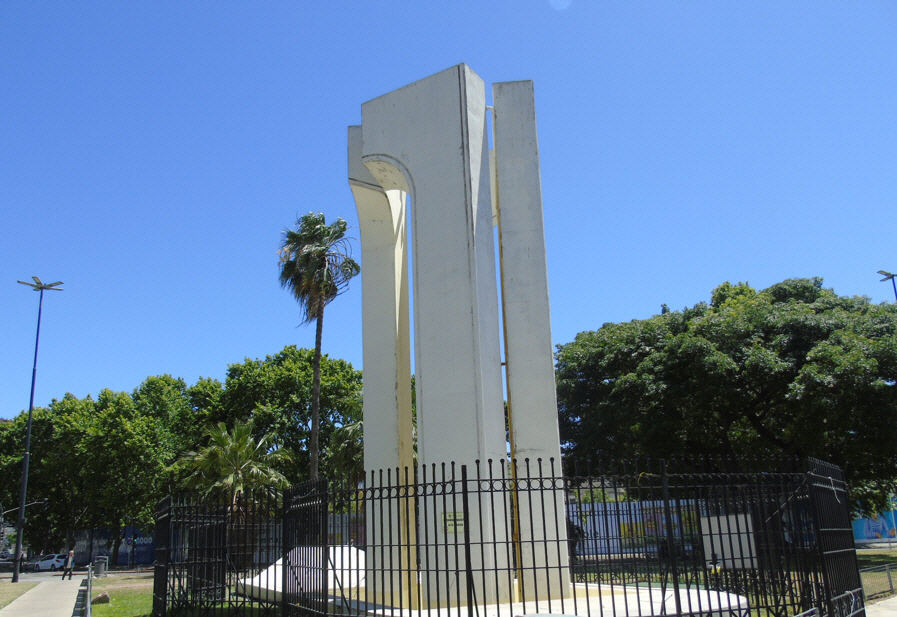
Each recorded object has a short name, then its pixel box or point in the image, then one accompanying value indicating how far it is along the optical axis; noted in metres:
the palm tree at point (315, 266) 29.23
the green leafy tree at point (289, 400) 42.16
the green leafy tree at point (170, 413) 44.62
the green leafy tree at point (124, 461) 43.34
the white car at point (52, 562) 48.66
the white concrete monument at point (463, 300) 11.81
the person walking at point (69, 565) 33.29
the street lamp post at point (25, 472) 33.27
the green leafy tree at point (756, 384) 20.97
